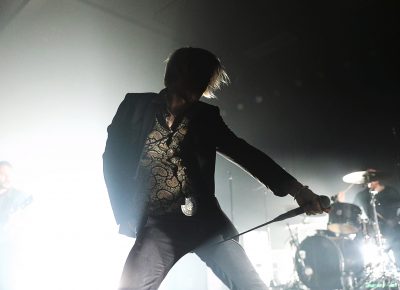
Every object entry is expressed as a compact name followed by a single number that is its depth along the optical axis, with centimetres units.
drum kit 529
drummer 561
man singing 144
